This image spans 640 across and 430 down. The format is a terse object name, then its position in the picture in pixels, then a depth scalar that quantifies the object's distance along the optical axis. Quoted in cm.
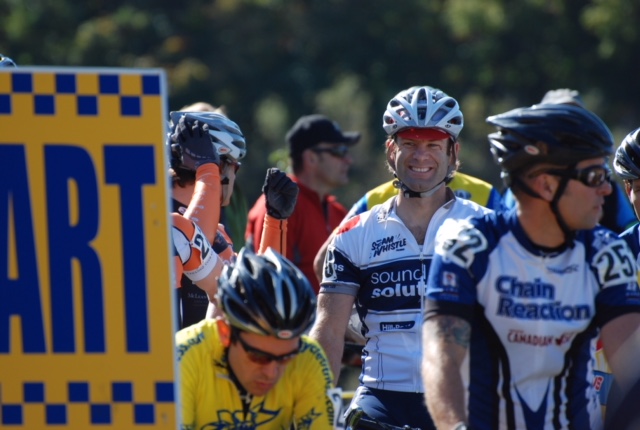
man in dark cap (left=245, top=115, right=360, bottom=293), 1877
